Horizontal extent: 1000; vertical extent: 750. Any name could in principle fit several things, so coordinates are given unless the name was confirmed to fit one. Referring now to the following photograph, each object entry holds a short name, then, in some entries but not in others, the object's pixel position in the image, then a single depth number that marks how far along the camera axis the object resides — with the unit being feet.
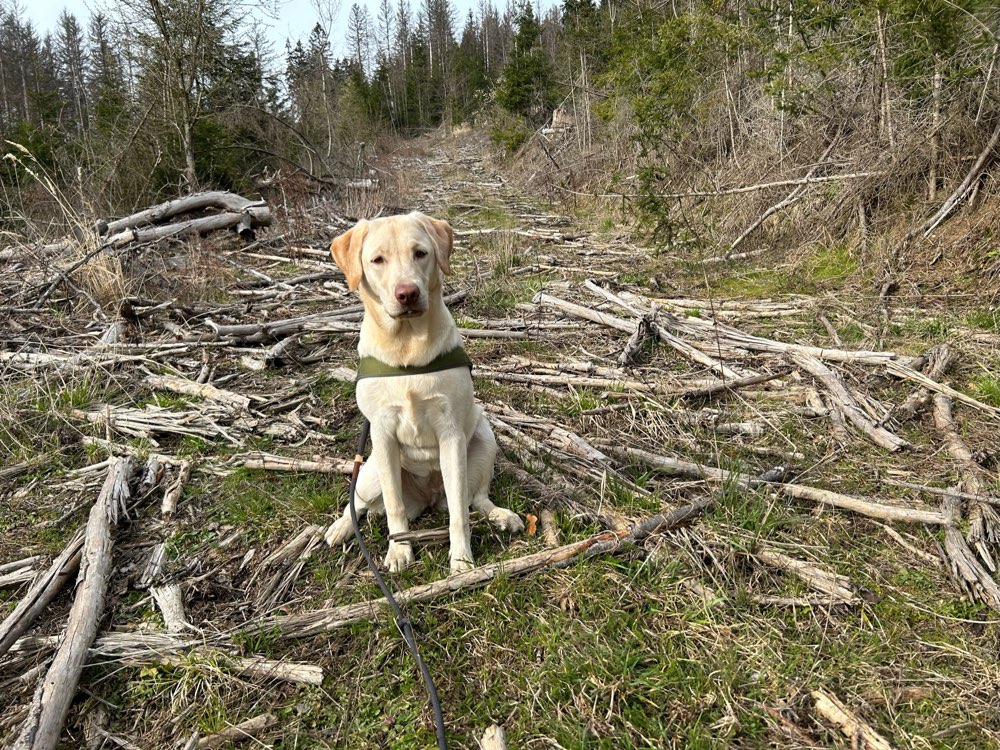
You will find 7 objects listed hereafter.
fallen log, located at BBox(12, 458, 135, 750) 6.66
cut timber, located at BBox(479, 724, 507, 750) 6.43
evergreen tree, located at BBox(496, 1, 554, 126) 74.18
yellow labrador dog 8.68
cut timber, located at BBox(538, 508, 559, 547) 9.52
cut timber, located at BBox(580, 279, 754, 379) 14.64
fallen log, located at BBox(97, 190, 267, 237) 28.78
